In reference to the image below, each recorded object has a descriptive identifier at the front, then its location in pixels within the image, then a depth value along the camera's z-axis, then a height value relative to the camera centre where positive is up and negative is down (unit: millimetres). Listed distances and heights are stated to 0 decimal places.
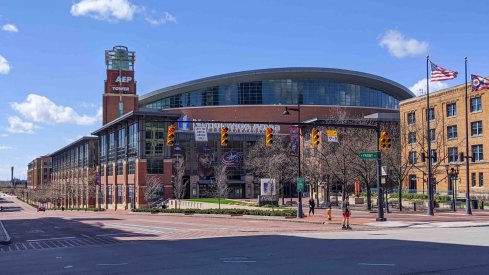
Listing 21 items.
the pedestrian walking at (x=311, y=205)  46775 -3753
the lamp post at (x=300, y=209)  42844 -3696
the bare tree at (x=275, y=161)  76125 +297
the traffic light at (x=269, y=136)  35031 +1719
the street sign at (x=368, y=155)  37438 +495
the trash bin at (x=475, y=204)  53312 -4233
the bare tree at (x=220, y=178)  75094 -2224
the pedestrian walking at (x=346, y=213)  31891 -3043
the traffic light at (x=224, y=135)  32994 +1730
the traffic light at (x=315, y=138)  35719 +1625
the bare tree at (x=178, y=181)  81512 -2749
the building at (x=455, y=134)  68312 +3627
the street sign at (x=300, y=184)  43116 -1725
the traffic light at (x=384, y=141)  34972 +1364
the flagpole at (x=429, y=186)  43531 -1981
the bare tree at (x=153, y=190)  83750 -4083
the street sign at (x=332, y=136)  39781 +1966
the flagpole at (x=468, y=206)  44219 -3676
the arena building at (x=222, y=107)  98225 +12866
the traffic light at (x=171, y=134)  31562 +1736
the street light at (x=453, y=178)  49281 -1640
